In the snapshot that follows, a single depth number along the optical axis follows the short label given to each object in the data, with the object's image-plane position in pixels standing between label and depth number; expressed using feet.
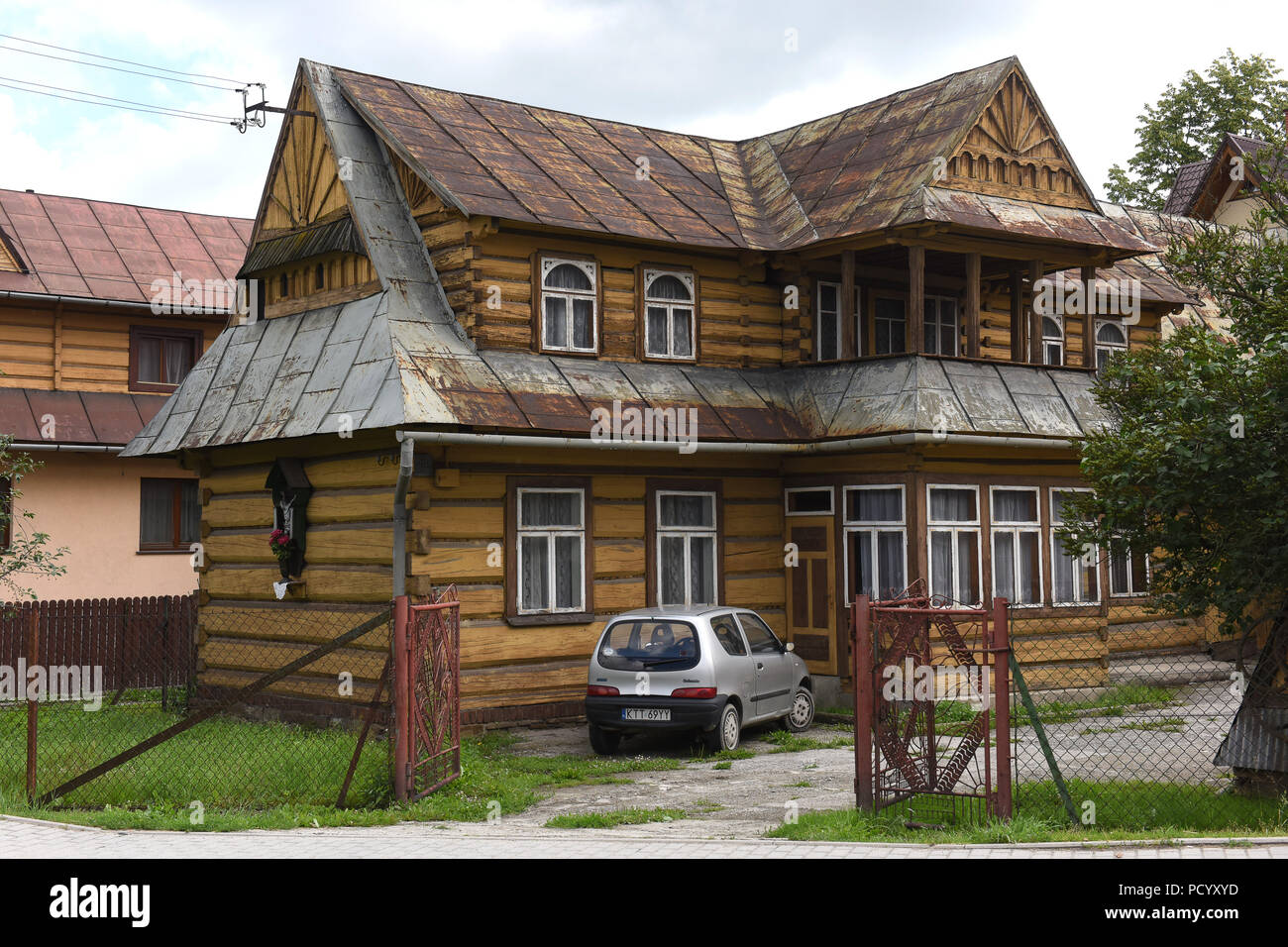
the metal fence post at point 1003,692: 31.63
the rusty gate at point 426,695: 37.14
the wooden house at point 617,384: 57.72
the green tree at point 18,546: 65.05
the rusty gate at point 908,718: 33.60
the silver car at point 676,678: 50.44
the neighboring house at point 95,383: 85.66
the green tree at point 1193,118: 138.21
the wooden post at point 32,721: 39.56
